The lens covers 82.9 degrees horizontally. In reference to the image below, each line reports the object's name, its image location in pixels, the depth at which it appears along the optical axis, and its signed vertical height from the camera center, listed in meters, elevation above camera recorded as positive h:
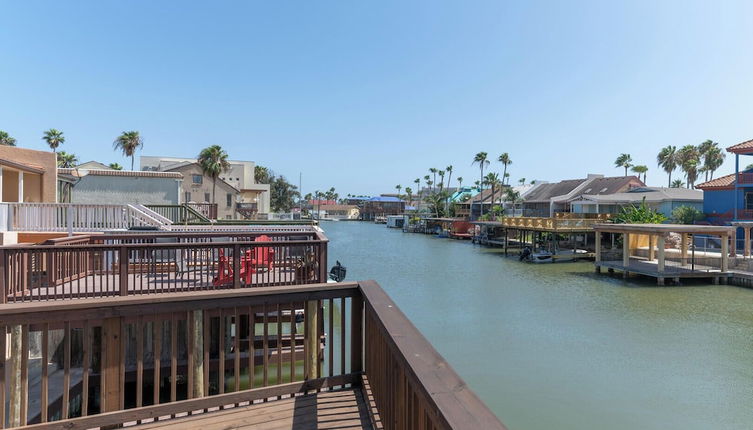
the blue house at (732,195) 30.31 +1.34
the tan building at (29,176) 14.98 +1.29
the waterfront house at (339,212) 141.38 -0.40
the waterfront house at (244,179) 50.72 +4.38
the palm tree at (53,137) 51.12 +8.67
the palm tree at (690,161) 57.42 +6.97
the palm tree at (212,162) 39.09 +4.55
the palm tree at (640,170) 66.81 +6.63
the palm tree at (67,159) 47.72 +6.31
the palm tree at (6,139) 41.65 +7.13
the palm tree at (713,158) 56.06 +7.08
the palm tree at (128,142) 47.12 +7.56
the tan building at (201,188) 40.22 +2.18
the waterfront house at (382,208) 134.16 +0.92
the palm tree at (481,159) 78.44 +9.70
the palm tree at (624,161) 68.88 +8.21
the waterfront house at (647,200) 38.88 +1.08
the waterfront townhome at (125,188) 20.77 +1.12
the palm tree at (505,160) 74.56 +8.99
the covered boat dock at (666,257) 23.70 -2.98
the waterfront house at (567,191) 50.74 +2.61
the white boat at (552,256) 34.56 -3.71
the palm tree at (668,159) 62.78 +7.78
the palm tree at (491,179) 71.44 +5.42
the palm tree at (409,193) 131.88 +5.60
